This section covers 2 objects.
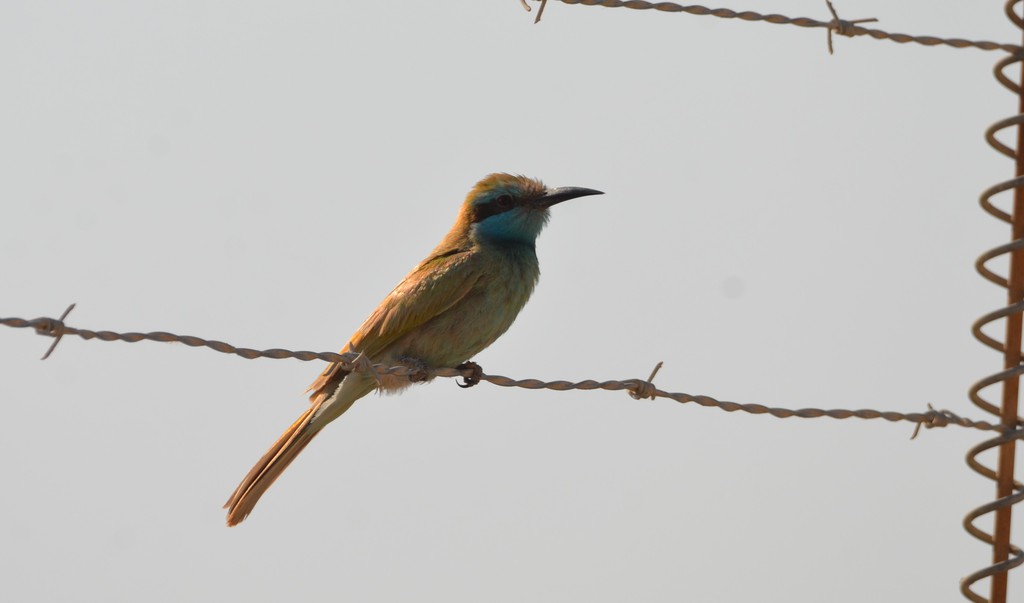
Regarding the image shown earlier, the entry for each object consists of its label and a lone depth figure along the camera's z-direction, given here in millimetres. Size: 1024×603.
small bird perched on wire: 10703
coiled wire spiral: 7004
